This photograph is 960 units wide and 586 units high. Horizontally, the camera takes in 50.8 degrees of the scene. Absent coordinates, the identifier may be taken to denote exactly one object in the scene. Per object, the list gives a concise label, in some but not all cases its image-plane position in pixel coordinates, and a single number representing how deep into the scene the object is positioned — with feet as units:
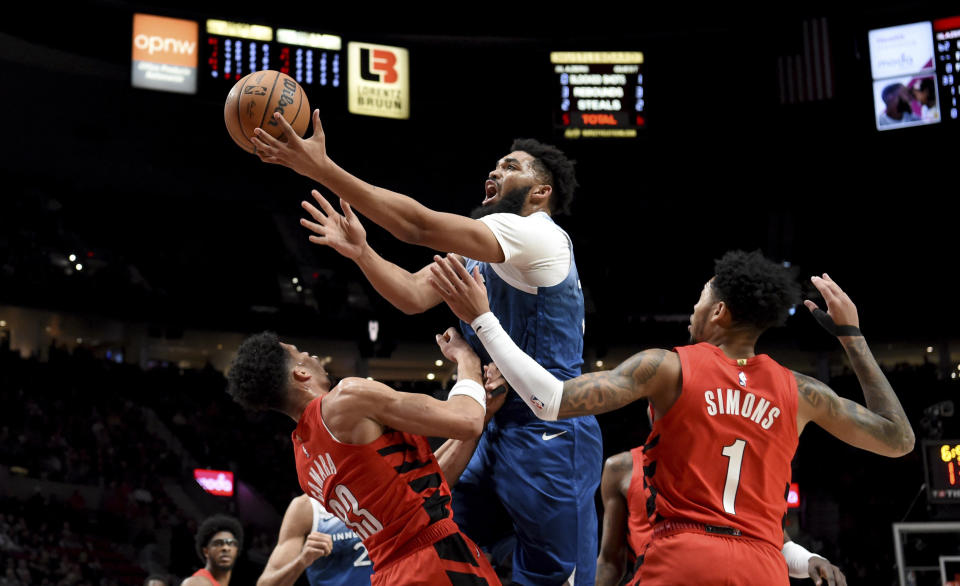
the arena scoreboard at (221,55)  48.06
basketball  13.05
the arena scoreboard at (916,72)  48.88
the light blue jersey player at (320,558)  18.83
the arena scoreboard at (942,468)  35.68
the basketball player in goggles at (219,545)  23.56
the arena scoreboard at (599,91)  52.65
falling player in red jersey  12.23
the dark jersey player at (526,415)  12.48
